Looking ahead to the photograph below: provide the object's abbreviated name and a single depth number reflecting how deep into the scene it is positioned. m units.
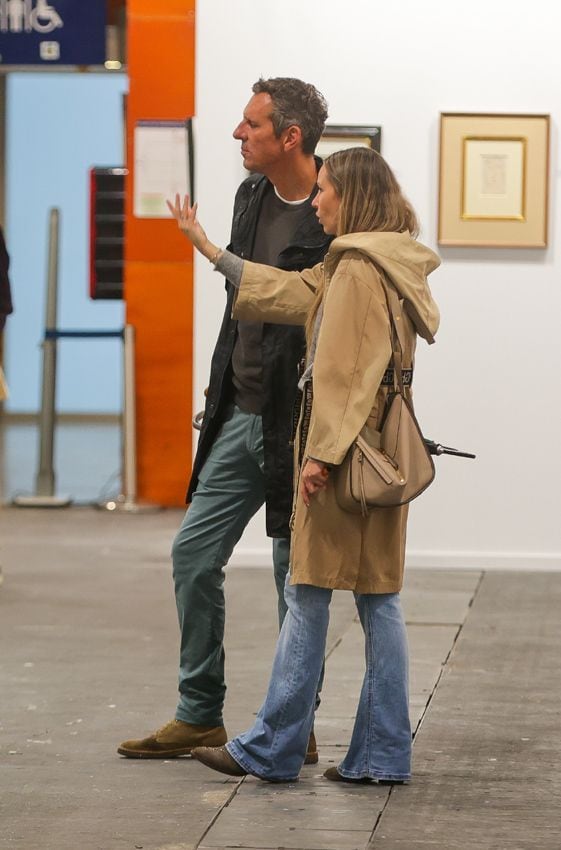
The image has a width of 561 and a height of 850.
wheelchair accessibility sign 20.72
